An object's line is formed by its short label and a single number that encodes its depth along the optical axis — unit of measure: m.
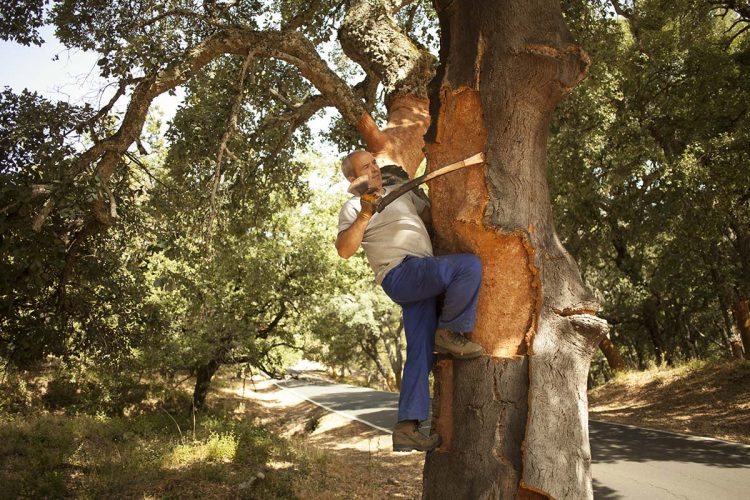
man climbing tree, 2.88
